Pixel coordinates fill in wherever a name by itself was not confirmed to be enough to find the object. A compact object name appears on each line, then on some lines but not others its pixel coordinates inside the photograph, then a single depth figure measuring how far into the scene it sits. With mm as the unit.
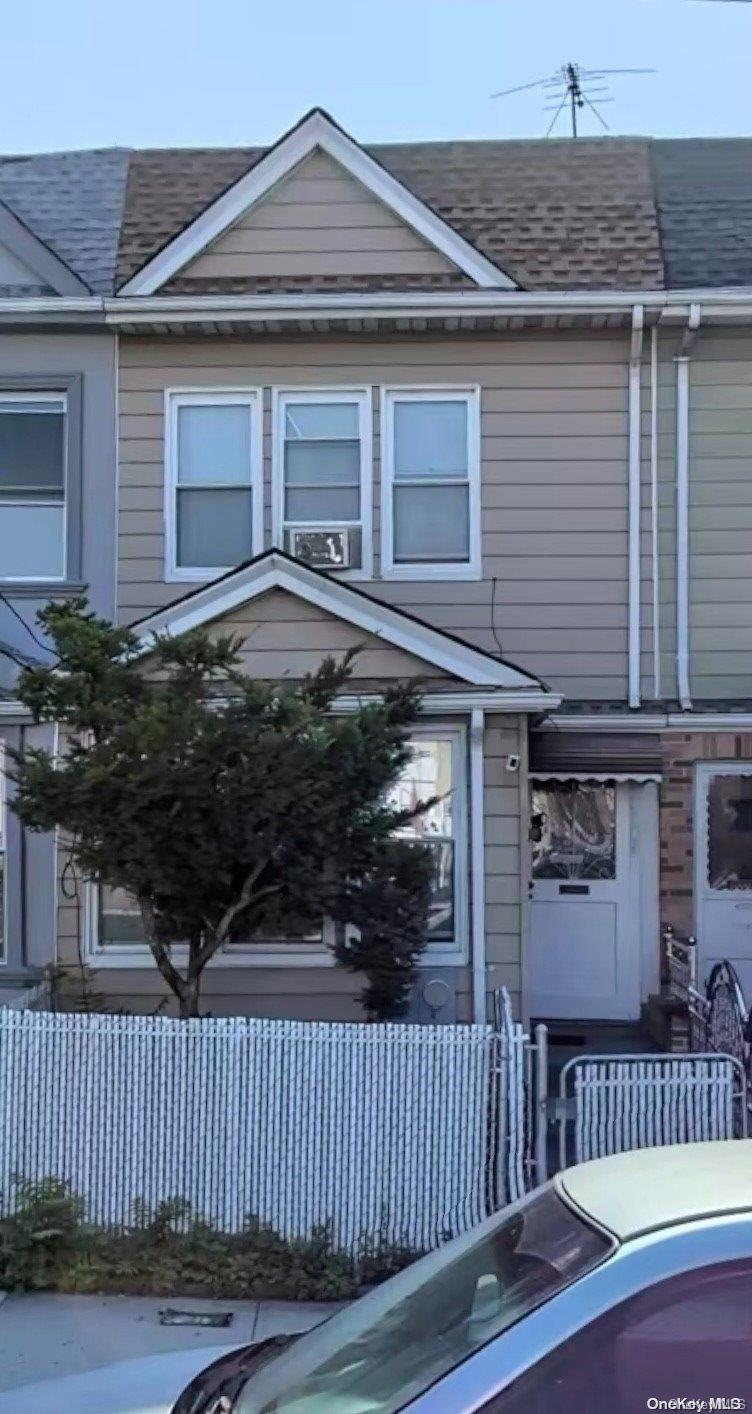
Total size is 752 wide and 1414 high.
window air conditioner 10367
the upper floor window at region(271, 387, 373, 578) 10375
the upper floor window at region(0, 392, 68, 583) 10398
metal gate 6246
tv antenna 14203
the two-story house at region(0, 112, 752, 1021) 10281
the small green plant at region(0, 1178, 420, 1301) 5906
